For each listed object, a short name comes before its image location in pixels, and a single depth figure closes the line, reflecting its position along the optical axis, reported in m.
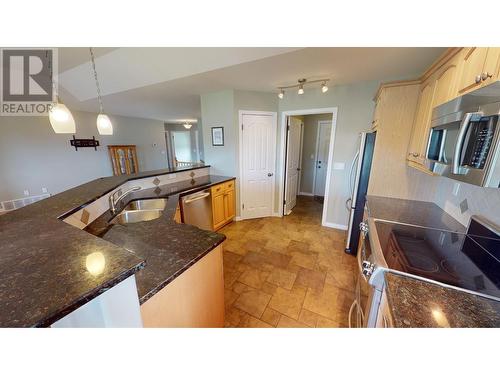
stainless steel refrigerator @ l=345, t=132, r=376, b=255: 2.03
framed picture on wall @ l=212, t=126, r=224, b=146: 3.06
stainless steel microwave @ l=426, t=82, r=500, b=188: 0.69
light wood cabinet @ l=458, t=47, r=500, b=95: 0.76
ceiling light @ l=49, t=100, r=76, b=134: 1.23
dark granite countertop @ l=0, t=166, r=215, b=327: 0.40
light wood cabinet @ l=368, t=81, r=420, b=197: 1.77
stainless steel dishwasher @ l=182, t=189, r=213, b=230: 2.32
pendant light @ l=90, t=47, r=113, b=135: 1.72
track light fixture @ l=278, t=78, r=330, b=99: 2.34
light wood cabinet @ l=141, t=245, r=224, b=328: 0.76
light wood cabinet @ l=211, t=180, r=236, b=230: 2.83
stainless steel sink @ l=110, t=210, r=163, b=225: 1.75
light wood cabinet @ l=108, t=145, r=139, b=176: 5.20
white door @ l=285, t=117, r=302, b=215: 3.31
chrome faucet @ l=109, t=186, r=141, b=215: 1.65
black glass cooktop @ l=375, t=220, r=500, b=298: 0.81
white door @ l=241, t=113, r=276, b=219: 3.07
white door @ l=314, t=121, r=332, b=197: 4.37
